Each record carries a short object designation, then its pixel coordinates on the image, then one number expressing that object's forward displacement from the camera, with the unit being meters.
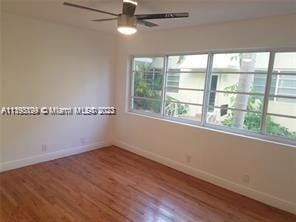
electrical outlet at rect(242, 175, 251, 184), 3.08
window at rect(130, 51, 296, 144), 2.87
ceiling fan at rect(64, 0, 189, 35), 2.26
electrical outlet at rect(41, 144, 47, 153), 3.85
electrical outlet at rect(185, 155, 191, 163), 3.69
